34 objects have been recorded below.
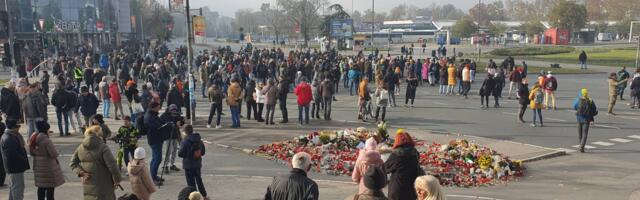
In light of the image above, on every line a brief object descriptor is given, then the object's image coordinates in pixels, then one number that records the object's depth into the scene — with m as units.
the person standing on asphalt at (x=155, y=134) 10.96
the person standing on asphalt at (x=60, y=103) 15.99
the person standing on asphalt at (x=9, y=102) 15.06
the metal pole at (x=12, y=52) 20.21
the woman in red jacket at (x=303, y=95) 17.97
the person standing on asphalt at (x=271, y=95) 18.05
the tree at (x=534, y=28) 97.06
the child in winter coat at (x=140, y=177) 8.16
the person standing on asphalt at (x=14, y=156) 9.11
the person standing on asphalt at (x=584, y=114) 14.56
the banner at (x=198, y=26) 19.48
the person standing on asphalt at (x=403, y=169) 7.61
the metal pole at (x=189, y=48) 17.23
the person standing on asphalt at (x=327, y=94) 19.08
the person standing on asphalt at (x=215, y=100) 17.30
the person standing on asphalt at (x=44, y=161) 8.73
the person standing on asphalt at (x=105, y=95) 18.55
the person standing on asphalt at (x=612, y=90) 20.52
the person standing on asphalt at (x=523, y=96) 18.69
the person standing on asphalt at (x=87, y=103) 16.08
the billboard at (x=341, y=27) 67.88
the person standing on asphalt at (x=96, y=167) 7.95
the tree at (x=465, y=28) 89.50
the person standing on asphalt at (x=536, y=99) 18.20
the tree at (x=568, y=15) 84.50
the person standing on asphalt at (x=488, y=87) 22.06
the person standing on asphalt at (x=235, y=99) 17.28
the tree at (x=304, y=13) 88.65
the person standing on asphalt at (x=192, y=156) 9.58
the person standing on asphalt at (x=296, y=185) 6.23
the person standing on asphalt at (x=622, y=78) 24.58
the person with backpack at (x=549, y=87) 21.92
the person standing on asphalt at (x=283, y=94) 18.48
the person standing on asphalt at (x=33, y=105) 14.60
